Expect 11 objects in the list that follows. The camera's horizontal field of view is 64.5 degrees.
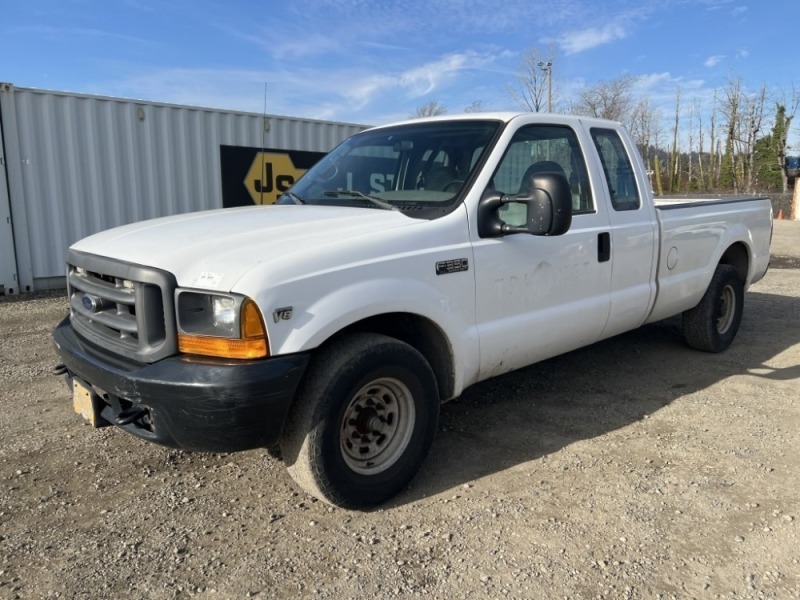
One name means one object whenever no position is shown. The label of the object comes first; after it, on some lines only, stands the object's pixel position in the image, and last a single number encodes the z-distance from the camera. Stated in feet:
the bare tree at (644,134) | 145.65
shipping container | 28.43
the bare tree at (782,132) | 125.64
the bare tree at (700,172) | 148.40
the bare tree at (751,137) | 132.16
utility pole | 107.96
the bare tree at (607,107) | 120.88
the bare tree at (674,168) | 144.13
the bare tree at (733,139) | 135.54
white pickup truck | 8.49
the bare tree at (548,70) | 108.06
